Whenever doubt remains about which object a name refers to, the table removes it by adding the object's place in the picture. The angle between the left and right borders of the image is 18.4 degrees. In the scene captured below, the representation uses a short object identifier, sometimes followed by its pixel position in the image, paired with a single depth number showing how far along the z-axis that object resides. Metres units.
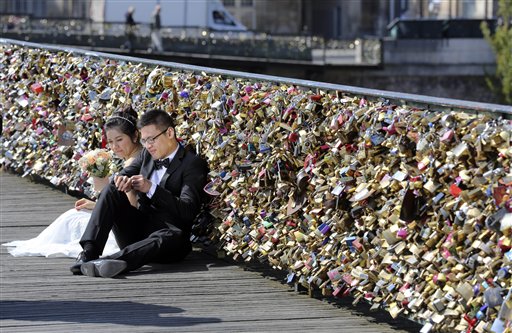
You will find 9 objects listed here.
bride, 10.79
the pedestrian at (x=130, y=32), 54.41
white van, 61.66
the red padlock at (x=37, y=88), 14.44
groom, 10.03
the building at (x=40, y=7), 81.06
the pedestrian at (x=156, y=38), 54.66
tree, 49.53
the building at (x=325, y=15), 71.19
